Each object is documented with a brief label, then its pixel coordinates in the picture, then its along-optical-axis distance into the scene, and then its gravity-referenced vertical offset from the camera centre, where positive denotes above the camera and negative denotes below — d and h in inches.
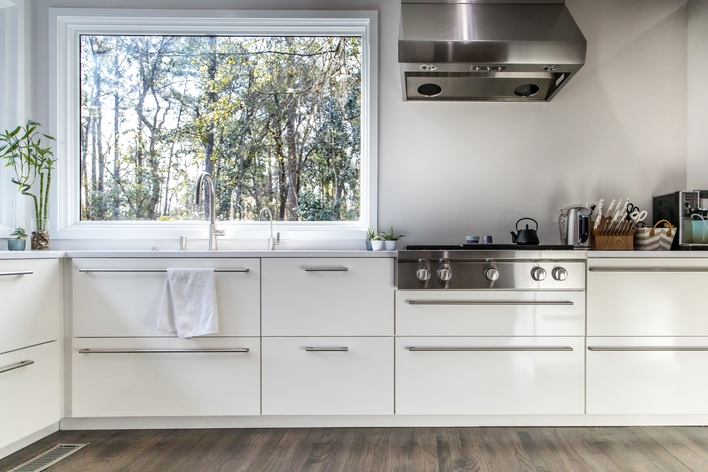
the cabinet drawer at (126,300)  82.4 -12.6
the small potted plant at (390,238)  95.5 -1.3
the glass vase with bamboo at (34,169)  91.6 +13.4
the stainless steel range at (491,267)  81.6 -6.4
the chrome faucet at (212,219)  97.3 +2.7
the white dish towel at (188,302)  80.7 -12.8
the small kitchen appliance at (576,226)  91.0 +1.3
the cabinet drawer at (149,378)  82.1 -26.8
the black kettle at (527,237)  92.8 -0.9
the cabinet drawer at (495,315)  82.4 -15.2
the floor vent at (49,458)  70.4 -37.1
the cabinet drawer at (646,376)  82.3 -26.2
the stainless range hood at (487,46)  83.7 +34.5
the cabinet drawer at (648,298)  82.2 -12.0
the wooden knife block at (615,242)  91.8 -1.9
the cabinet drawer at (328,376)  82.7 -26.5
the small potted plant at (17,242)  91.4 -2.3
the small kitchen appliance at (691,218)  89.9 +3.0
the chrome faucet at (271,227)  98.7 +1.0
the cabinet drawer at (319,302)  82.8 -12.9
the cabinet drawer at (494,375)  82.4 -26.0
